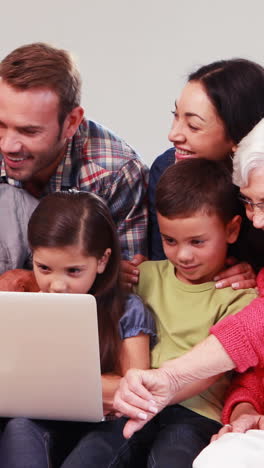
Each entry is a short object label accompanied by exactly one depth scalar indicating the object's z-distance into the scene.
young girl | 1.83
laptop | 1.65
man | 2.05
